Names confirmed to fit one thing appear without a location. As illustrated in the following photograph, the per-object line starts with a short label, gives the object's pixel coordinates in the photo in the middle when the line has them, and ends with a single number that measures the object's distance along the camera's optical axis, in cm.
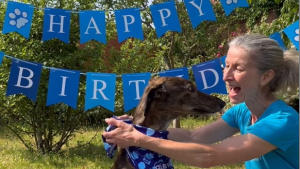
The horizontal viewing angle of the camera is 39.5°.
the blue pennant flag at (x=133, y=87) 423
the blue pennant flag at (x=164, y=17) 441
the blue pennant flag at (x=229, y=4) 446
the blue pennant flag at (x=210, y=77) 420
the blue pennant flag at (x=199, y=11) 440
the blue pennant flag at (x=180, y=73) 424
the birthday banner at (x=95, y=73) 423
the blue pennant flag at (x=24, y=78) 426
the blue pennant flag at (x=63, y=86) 430
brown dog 279
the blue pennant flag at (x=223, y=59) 420
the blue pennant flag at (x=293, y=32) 384
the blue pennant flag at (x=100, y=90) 423
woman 210
